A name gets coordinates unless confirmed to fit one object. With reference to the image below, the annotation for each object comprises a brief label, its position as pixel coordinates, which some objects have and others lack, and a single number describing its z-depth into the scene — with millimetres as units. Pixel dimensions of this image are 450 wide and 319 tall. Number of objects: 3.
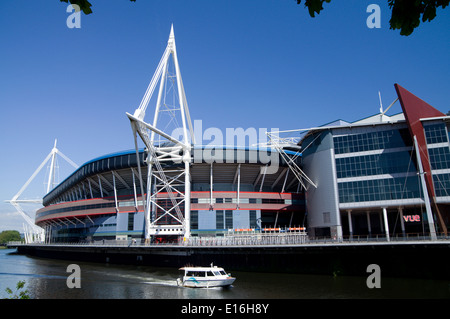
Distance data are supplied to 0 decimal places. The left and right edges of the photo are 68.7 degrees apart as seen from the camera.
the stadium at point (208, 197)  73625
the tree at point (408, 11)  5867
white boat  37688
